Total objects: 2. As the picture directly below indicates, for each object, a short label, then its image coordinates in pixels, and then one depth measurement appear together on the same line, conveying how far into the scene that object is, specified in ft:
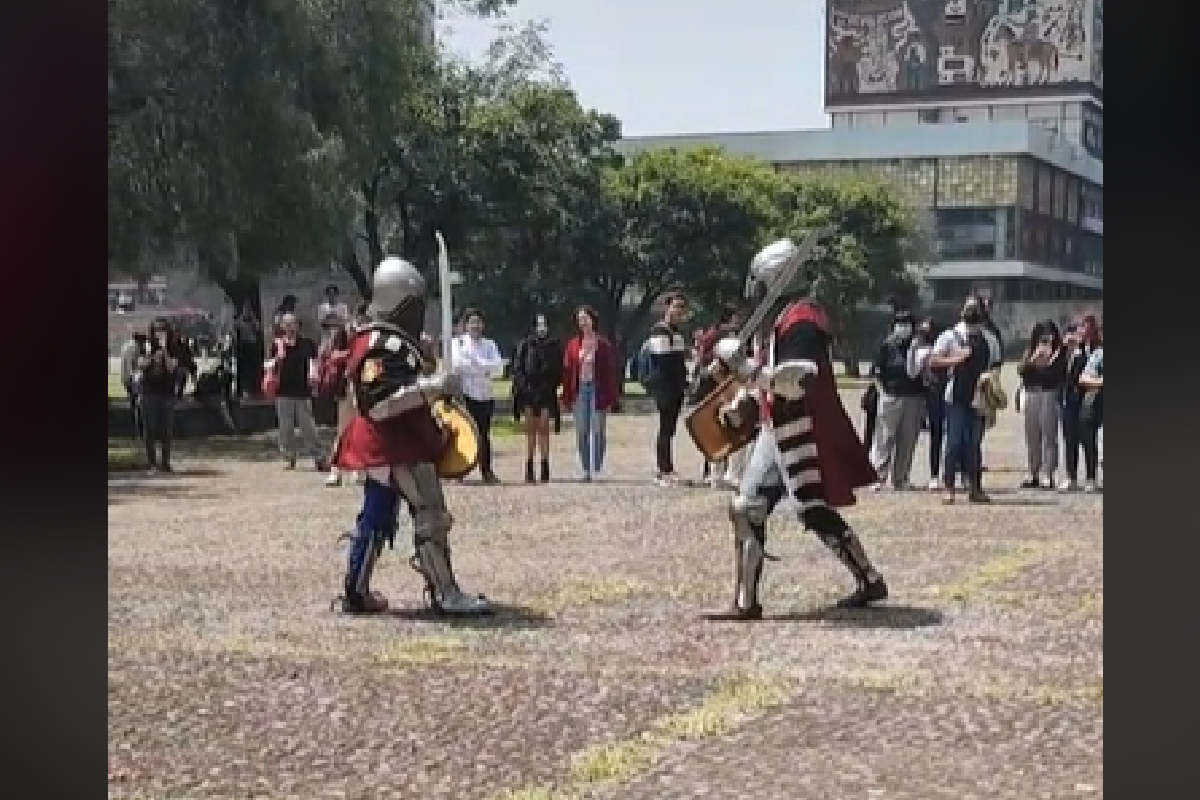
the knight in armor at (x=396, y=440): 19.67
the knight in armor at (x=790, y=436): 19.75
